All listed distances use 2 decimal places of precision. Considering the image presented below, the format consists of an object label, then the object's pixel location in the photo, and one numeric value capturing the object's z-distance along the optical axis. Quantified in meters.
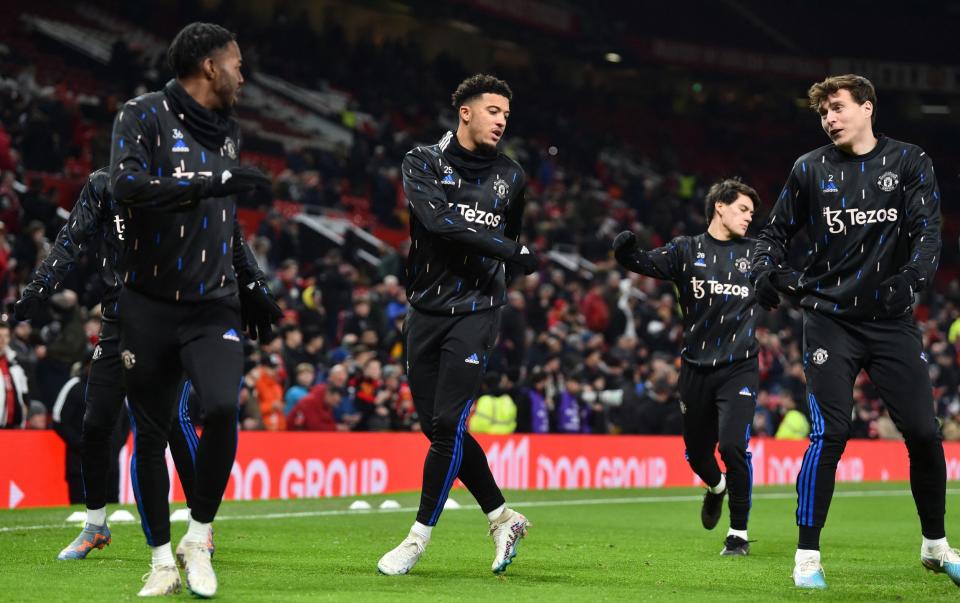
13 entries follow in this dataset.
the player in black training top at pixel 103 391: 7.90
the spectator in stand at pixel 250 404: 16.09
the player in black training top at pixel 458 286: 7.26
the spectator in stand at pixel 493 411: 18.53
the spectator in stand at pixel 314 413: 16.55
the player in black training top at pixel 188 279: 5.84
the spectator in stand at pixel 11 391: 13.63
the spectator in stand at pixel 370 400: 17.47
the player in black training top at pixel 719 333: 9.63
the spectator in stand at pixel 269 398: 16.58
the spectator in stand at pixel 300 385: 17.03
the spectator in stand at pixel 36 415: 13.98
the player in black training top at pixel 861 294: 6.92
